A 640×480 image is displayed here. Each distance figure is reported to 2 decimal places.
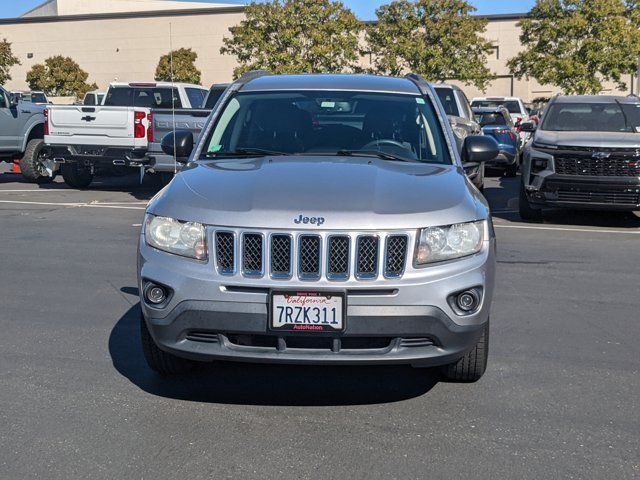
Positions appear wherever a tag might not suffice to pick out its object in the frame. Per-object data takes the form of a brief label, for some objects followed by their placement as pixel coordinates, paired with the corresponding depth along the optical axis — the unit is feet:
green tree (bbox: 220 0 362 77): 156.76
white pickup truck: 49.19
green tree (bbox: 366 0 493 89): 160.35
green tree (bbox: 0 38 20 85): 220.43
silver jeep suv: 13.74
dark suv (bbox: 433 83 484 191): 47.55
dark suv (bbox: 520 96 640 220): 37.60
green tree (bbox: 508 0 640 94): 152.76
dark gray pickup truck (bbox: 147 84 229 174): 47.37
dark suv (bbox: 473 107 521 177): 62.64
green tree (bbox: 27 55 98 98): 214.48
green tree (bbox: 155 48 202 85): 201.98
